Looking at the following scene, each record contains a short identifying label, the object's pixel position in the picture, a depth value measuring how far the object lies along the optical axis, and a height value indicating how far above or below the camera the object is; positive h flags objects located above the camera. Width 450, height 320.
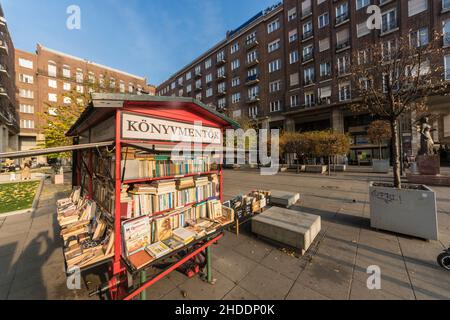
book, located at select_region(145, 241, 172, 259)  2.65 -1.36
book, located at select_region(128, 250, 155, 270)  2.45 -1.40
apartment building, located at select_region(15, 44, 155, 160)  33.47 +16.87
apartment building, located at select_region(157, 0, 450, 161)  19.47 +14.39
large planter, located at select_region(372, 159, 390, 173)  16.06 -0.75
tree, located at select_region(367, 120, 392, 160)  16.28 +2.67
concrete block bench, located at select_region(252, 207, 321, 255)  3.87 -1.59
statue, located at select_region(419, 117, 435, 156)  10.75 +1.13
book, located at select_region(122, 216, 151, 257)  2.76 -1.16
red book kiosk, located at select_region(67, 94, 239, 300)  2.72 +0.22
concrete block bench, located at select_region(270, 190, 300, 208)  6.72 -1.51
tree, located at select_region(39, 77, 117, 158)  11.15 +3.33
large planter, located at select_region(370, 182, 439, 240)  4.16 -1.36
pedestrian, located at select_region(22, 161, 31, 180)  16.53 -0.67
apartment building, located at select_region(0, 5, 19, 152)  22.33 +11.68
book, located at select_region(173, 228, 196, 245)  3.05 -1.31
